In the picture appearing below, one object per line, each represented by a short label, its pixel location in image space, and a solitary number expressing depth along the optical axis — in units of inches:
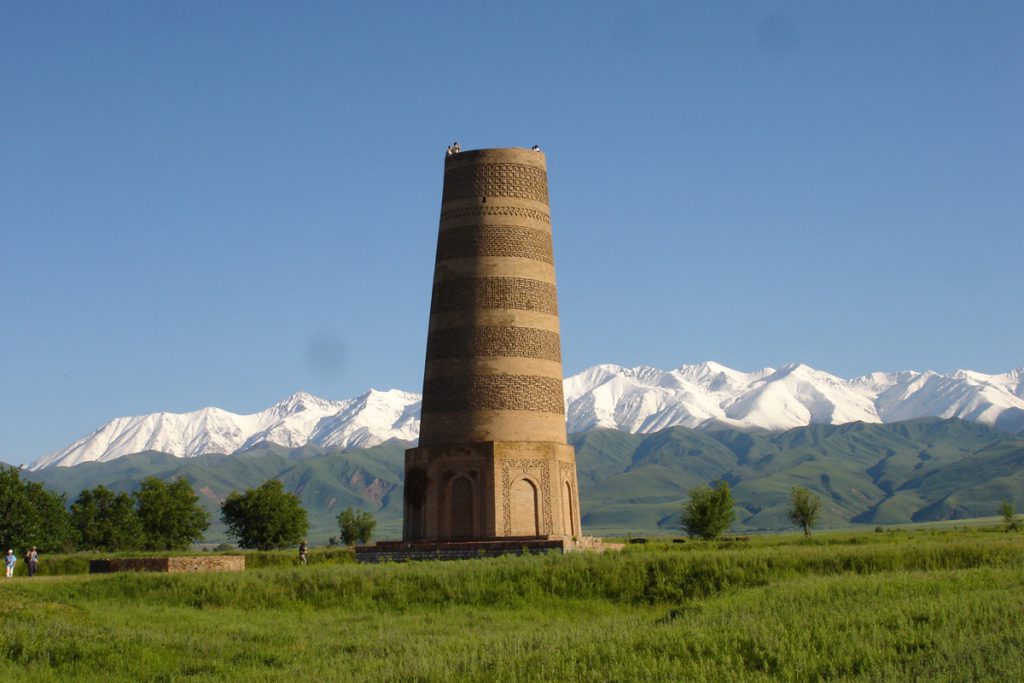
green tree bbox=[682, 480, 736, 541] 3011.8
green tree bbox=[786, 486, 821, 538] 3413.1
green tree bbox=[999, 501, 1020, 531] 2739.2
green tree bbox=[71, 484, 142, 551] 3088.1
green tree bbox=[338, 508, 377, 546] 4098.2
